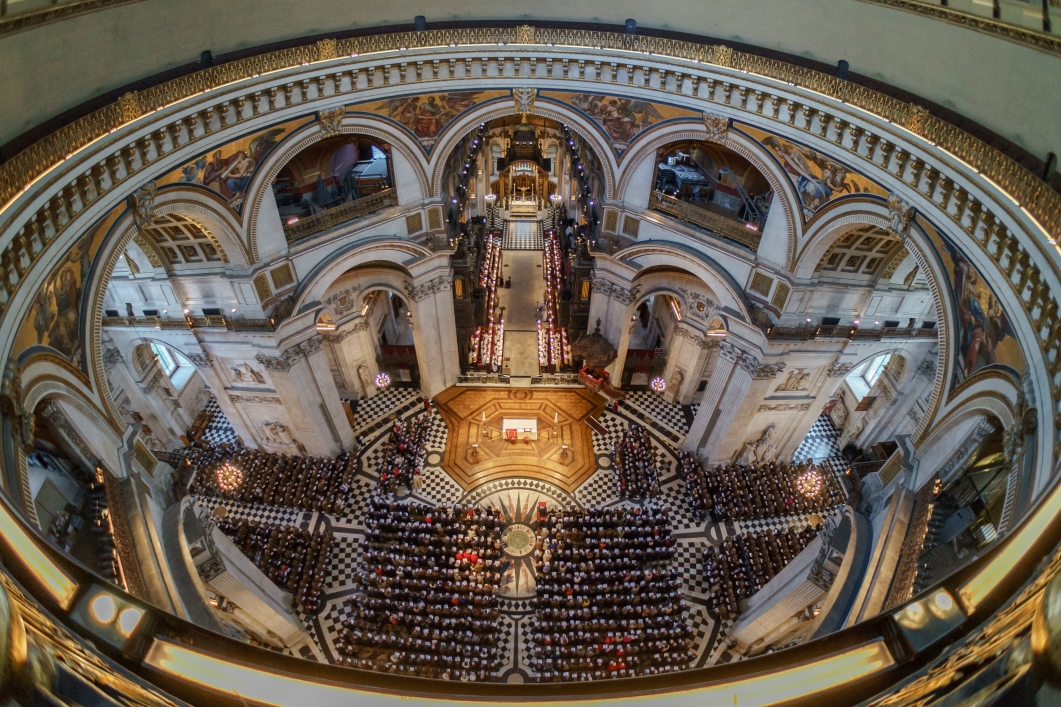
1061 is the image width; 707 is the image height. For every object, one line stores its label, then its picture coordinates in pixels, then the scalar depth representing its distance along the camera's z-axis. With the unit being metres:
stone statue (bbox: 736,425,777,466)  19.00
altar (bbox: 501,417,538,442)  20.48
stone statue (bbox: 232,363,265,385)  17.23
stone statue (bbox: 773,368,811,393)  17.22
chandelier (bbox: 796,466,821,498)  17.45
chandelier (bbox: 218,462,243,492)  18.41
